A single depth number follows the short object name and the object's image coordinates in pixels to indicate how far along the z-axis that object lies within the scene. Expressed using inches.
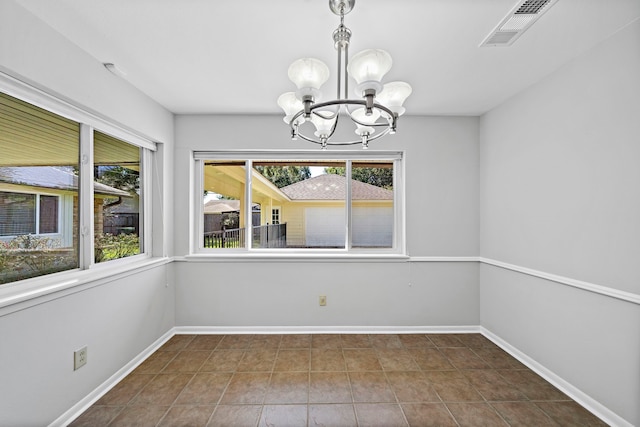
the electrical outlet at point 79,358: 73.4
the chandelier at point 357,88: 50.3
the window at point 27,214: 62.7
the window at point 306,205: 129.2
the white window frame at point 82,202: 62.1
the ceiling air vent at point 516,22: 59.6
